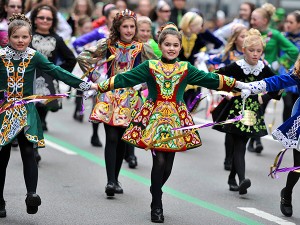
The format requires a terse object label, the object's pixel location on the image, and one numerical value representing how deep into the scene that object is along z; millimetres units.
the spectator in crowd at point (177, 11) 16656
